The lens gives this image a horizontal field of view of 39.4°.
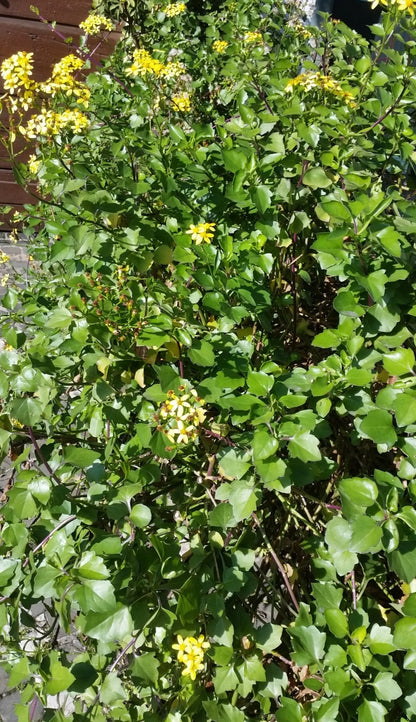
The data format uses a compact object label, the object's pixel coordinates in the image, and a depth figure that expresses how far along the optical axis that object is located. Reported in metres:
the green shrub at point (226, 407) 0.95
